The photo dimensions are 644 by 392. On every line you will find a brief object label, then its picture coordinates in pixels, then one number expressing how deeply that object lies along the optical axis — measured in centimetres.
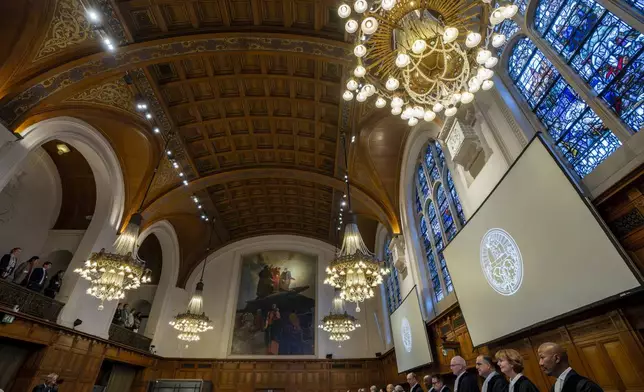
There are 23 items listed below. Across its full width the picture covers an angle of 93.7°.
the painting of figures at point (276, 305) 1560
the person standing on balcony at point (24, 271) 866
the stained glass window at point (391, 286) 1256
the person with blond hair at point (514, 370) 253
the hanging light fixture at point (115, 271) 752
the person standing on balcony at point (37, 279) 843
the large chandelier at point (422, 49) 338
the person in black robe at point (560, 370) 211
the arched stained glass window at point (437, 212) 761
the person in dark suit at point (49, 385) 623
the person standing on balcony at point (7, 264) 789
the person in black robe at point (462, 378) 358
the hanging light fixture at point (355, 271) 718
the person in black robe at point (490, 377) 288
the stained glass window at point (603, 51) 319
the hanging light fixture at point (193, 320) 1233
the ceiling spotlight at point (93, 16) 671
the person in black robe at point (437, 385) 457
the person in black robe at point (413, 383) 569
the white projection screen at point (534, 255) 319
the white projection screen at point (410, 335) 840
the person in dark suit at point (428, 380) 518
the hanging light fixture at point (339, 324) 1206
